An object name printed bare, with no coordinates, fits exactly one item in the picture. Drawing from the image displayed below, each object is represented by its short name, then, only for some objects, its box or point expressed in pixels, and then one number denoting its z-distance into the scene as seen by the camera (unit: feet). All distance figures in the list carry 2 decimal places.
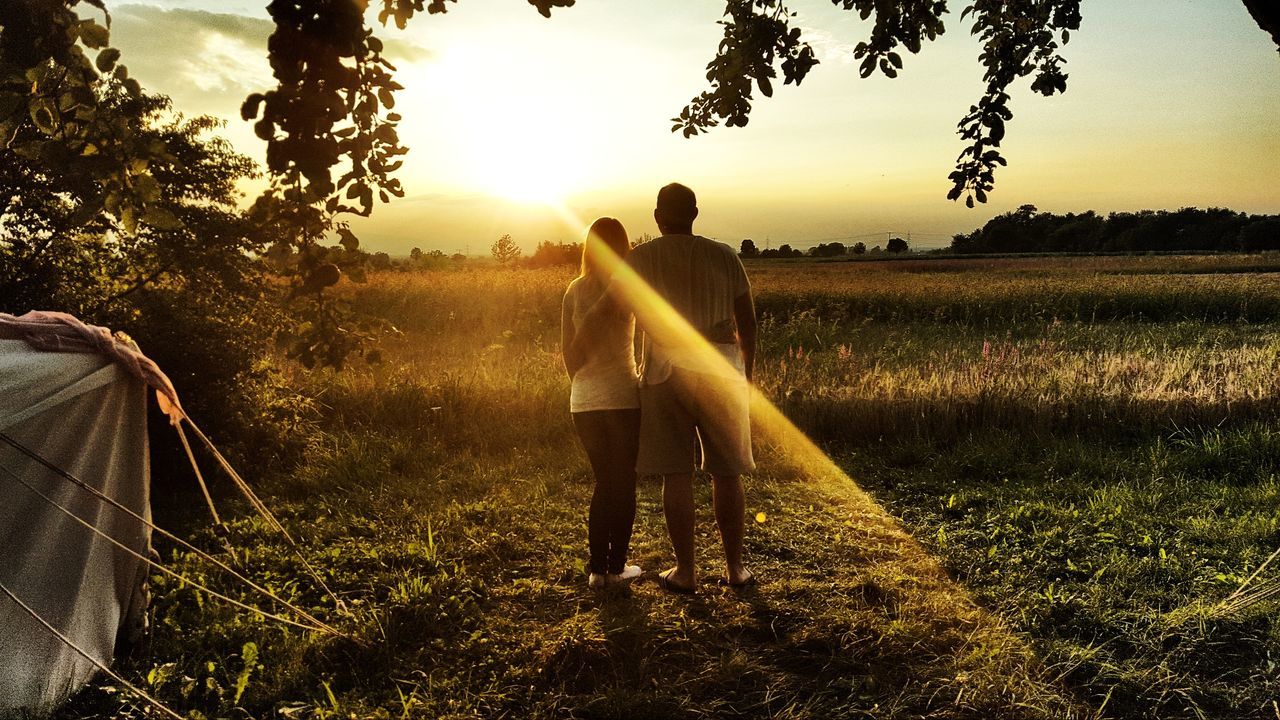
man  12.45
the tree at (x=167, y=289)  20.76
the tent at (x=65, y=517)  9.67
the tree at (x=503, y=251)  117.98
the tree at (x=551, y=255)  136.83
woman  12.75
